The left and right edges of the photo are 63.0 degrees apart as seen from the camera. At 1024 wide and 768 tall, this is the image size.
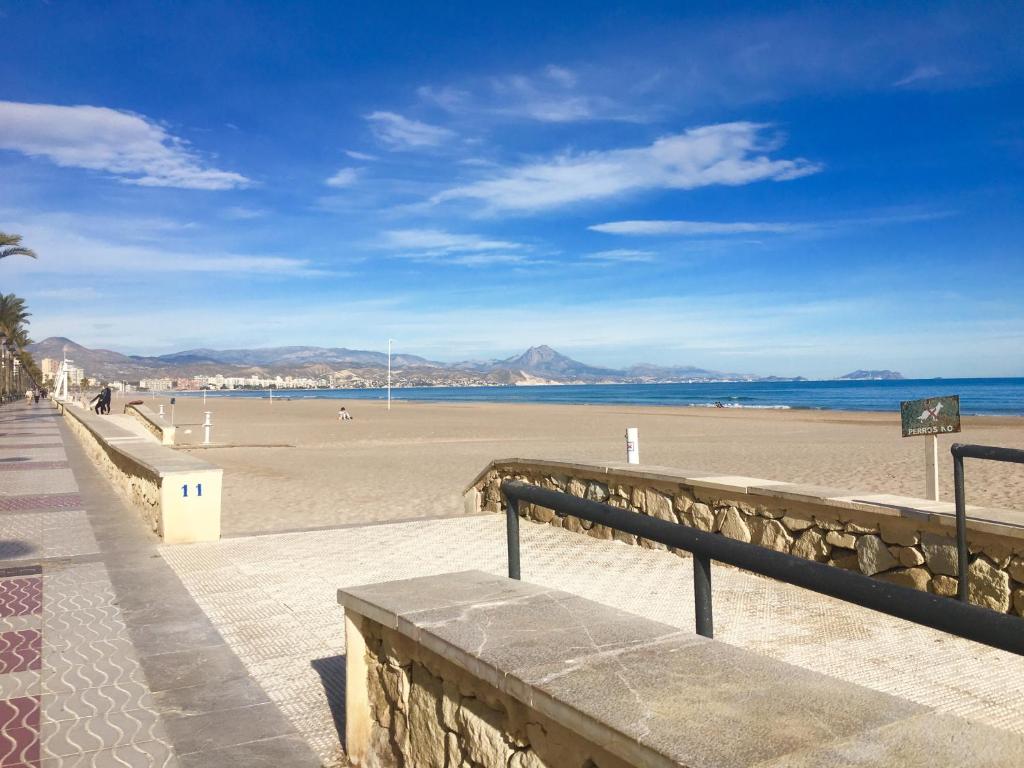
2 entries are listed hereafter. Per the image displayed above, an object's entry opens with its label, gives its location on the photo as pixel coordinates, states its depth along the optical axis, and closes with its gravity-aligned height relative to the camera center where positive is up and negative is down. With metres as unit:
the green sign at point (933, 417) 5.38 -0.32
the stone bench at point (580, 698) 1.70 -0.78
